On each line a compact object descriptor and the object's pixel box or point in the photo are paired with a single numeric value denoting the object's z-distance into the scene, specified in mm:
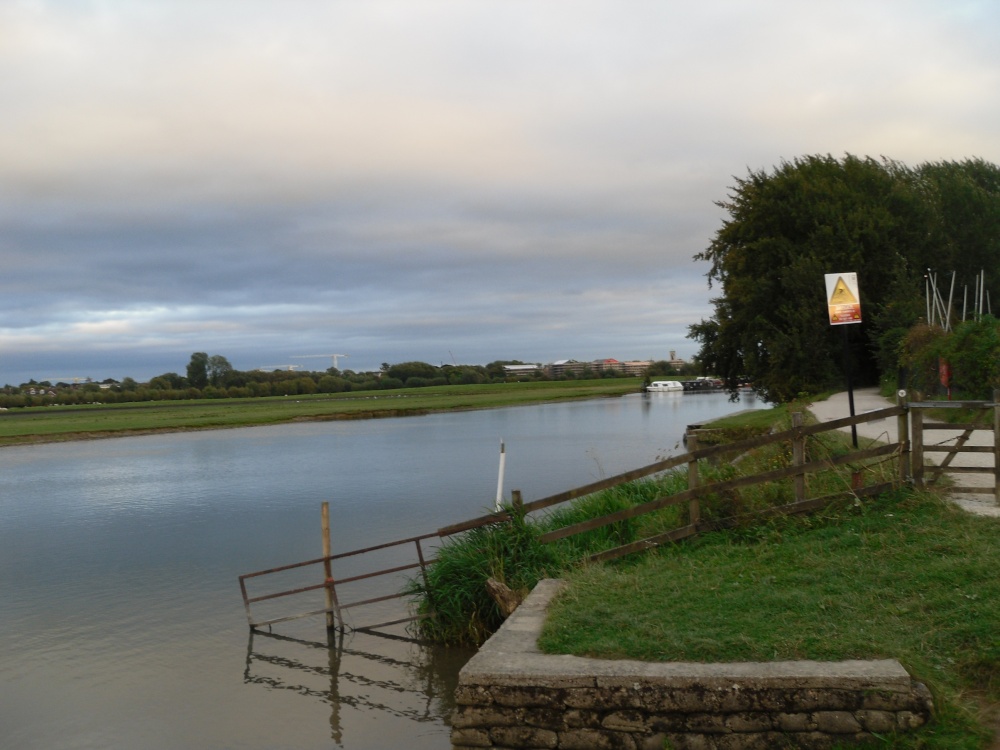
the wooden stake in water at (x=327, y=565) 13453
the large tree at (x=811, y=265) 35906
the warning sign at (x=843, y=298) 13617
